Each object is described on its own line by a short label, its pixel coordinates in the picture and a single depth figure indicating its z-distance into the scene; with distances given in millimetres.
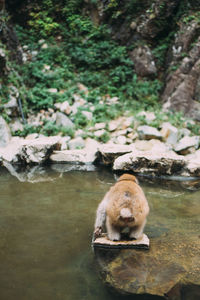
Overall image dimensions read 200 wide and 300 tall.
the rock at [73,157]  7848
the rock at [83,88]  11506
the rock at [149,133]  8727
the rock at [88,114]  10047
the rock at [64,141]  8516
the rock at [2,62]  10344
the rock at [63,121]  9570
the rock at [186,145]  8180
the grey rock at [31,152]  7665
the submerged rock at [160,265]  2488
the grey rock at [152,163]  6835
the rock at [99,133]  9052
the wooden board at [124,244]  3109
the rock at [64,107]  10204
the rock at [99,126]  9453
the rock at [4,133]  8719
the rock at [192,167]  6754
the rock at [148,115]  9633
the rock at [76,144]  8570
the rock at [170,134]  8758
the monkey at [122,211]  2959
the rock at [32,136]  9200
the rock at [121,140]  8812
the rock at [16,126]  9678
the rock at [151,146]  8184
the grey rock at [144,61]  11953
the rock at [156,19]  11828
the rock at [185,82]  10431
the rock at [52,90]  10977
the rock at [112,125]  9407
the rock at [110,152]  7371
